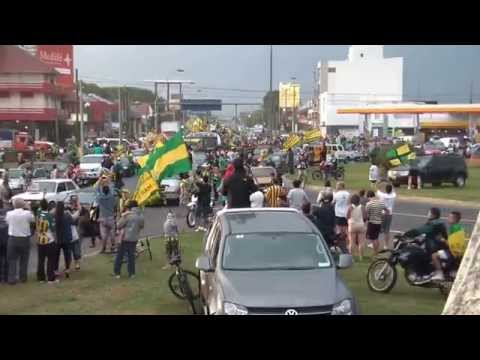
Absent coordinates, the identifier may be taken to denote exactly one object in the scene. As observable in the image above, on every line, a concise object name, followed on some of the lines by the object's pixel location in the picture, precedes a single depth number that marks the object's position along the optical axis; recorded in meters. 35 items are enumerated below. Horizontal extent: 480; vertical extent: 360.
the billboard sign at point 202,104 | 111.94
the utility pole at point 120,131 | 68.35
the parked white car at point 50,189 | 25.33
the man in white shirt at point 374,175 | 31.88
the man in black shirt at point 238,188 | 14.32
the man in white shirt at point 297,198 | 16.98
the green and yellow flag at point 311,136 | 43.33
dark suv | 35.32
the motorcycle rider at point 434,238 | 11.47
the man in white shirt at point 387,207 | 16.48
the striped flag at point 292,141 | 42.50
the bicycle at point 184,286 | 10.66
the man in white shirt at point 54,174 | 33.38
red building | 71.75
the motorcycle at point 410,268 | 11.39
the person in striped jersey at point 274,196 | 17.72
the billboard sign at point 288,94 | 77.82
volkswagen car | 8.01
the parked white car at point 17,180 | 33.03
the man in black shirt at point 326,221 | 14.86
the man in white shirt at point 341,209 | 16.70
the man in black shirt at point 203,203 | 21.59
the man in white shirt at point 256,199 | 15.88
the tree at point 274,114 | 135.94
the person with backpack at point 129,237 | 13.80
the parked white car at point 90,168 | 40.22
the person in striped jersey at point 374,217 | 15.65
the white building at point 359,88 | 118.88
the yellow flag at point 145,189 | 16.11
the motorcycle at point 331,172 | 39.69
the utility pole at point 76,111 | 88.50
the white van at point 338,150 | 57.53
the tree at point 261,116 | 184.75
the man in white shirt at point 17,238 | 13.48
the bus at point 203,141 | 63.44
